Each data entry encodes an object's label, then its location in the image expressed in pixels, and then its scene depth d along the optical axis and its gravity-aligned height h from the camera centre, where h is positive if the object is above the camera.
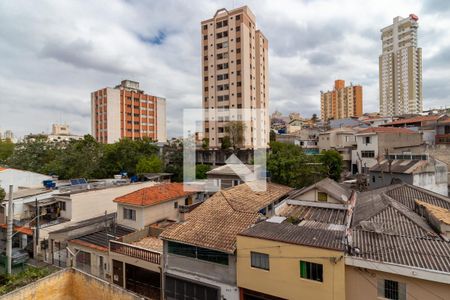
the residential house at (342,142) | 33.62 +0.66
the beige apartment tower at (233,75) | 42.38 +12.73
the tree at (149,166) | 29.87 -2.04
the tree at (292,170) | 22.66 -2.05
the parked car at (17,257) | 14.20 -6.08
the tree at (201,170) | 29.42 -2.71
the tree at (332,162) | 28.62 -1.76
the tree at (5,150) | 40.34 +0.02
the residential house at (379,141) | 27.36 +0.53
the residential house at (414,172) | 19.20 -2.09
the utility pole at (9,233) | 10.58 -3.49
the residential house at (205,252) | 9.28 -3.99
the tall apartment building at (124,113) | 53.97 +8.03
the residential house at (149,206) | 14.45 -3.42
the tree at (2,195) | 17.16 -3.02
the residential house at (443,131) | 28.95 +1.64
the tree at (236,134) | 36.81 +1.98
